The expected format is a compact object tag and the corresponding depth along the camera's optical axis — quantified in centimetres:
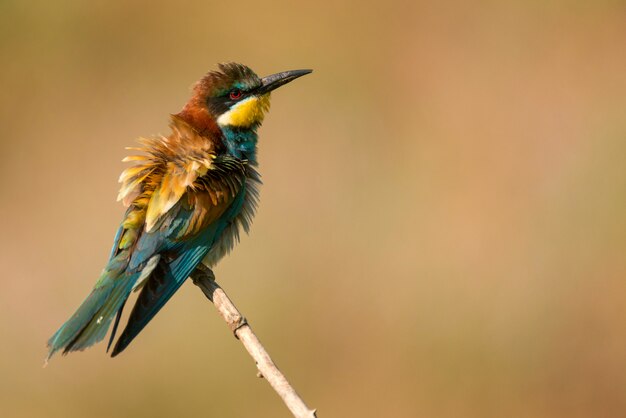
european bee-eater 620
